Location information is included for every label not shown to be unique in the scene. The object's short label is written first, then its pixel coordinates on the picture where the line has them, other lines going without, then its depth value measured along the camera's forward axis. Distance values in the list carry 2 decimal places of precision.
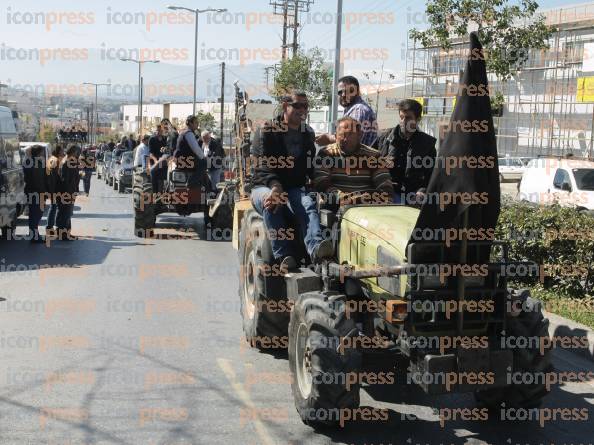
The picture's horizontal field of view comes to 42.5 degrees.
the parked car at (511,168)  41.16
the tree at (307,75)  42.41
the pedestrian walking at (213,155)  18.98
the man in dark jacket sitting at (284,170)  7.30
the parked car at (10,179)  15.25
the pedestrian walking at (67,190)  16.20
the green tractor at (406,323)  5.45
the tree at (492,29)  17.22
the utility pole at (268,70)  46.68
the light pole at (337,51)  19.14
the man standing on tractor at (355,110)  8.24
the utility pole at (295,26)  50.03
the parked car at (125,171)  30.45
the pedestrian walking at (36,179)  16.14
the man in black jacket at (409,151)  8.15
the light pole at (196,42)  39.27
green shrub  9.38
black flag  5.14
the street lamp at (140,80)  56.06
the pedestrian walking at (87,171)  25.01
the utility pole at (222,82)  43.16
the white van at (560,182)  21.11
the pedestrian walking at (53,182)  16.33
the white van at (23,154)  17.44
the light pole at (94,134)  93.90
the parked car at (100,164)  40.88
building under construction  38.09
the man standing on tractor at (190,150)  16.23
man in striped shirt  6.98
